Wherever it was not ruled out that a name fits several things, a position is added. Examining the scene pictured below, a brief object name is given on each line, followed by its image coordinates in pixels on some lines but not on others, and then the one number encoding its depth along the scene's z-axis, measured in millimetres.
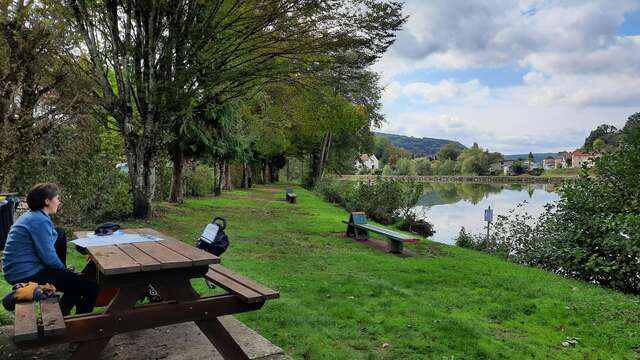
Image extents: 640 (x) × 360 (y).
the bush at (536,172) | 100788
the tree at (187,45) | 12414
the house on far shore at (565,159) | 120975
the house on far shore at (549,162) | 155950
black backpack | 5340
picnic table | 3051
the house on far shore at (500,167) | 115100
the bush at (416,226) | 17188
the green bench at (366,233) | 10397
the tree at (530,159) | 133038
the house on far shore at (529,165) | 118262
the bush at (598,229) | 8258
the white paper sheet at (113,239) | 4223
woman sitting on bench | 3654
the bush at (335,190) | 27777
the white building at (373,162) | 134925
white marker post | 12172
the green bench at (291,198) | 23925
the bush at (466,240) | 13781
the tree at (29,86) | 8430
